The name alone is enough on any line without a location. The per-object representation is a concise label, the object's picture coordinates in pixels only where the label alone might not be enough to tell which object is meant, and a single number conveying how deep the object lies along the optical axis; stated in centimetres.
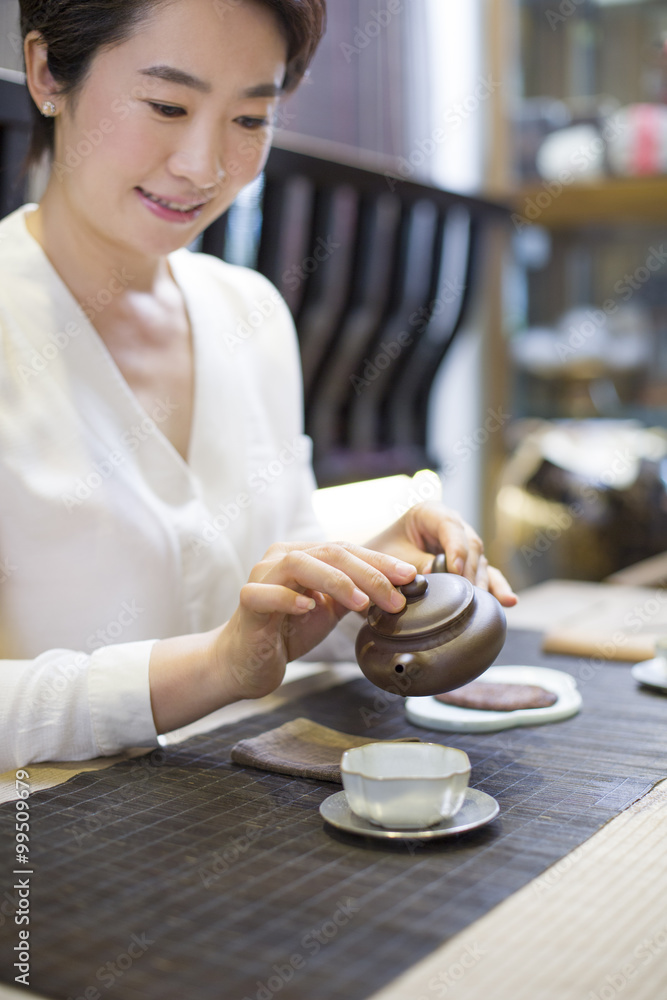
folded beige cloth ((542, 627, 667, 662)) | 152
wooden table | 67
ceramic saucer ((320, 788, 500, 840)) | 85
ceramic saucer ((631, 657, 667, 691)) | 135
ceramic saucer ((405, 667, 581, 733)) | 119
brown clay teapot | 99
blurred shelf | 367
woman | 111
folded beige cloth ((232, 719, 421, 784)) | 103
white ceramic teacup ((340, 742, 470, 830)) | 84
